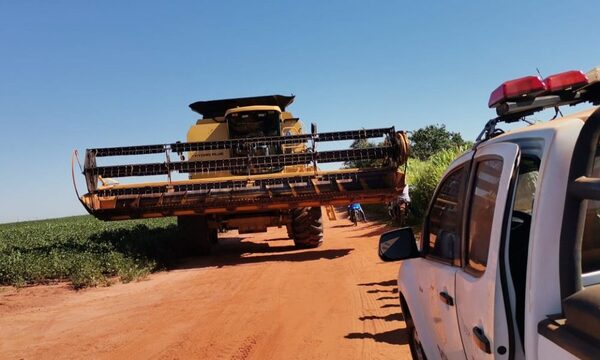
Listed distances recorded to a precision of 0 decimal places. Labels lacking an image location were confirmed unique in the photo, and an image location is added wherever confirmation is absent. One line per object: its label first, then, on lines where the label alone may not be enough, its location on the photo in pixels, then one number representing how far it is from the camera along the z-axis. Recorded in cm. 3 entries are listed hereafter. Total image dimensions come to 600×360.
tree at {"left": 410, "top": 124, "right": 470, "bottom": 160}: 4872
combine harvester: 1113
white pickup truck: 150
